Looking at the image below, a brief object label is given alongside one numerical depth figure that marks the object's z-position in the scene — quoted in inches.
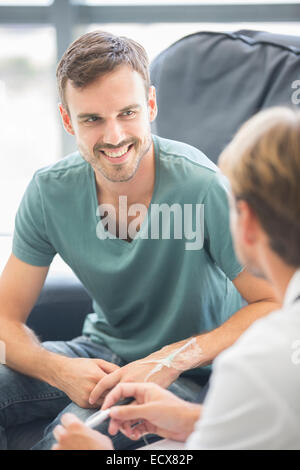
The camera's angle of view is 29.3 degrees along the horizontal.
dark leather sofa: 58.9
